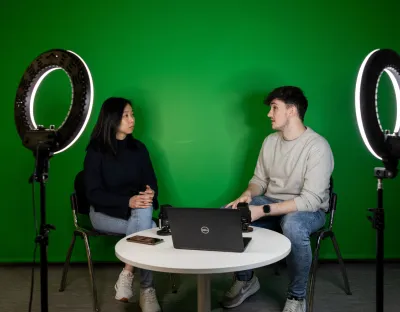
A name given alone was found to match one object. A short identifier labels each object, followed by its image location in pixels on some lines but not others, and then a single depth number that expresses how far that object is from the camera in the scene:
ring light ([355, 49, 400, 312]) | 1.66
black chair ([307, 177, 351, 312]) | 2.50
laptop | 1.73
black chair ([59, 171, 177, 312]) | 2.68
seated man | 2.42
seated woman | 2.65
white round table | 1.64
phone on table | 2.04
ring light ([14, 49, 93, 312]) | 1.74
